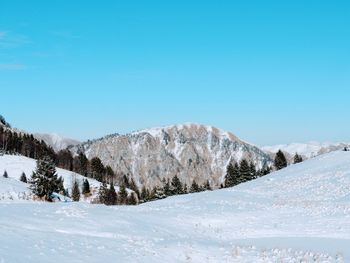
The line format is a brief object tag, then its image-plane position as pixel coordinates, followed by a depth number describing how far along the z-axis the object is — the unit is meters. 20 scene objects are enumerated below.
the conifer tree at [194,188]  123.56
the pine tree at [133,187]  168.62
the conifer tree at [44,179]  67.94
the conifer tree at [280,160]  135.88
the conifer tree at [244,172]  118.12
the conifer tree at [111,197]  110.97
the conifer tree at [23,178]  107.87
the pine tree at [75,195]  99.36
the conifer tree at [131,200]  116.58
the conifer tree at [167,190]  116.12
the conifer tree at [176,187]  116.31
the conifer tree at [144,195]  128.69
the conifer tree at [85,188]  119.46
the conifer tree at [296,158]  136.91
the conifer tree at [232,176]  119.25
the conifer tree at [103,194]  104.62
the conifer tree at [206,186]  130.25
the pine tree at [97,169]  162.88
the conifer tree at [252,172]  120.81
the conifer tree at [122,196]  117.00
